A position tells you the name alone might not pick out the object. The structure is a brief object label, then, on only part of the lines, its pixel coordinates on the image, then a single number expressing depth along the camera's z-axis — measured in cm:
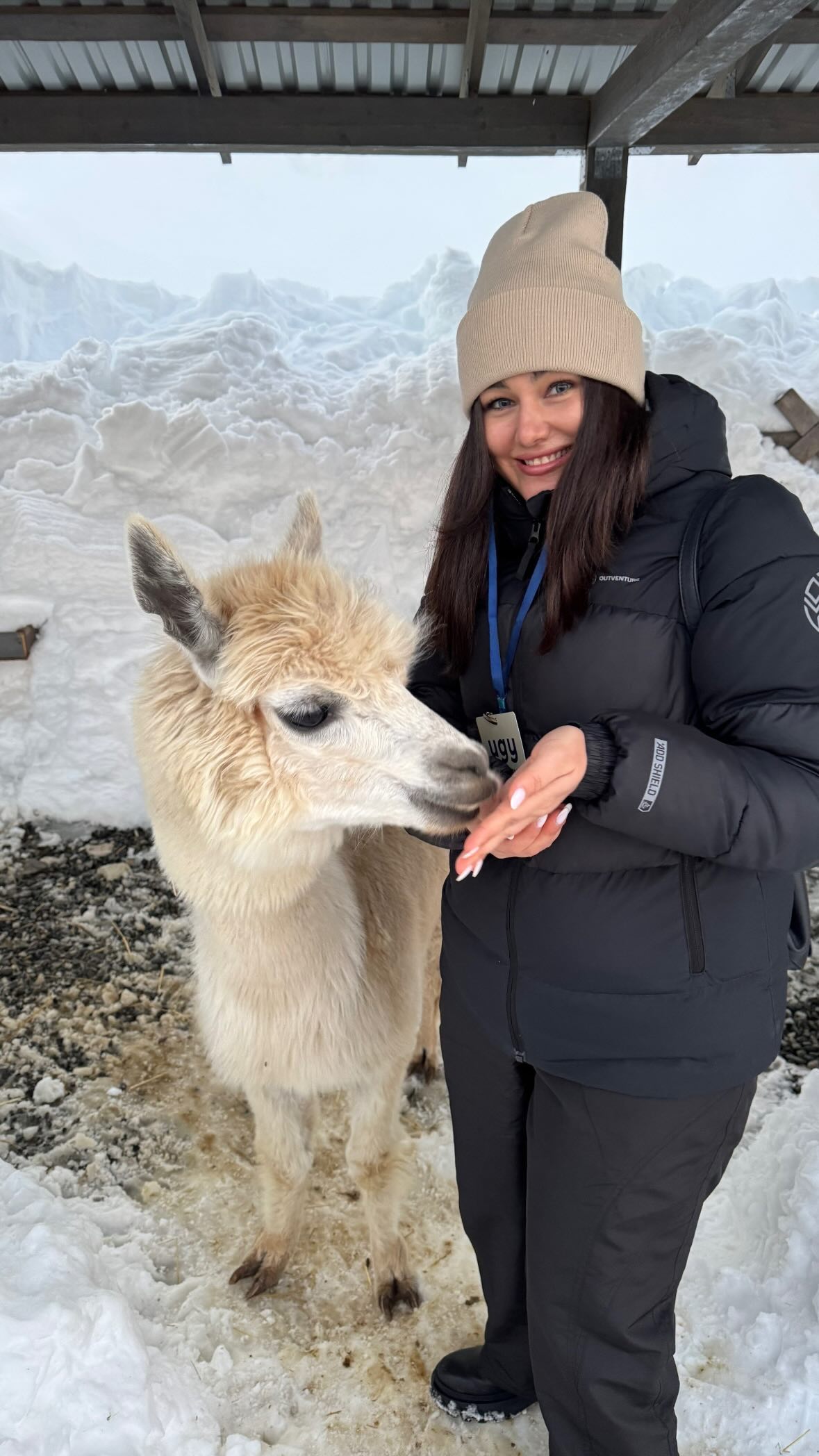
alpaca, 149
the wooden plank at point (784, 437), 569
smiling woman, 115
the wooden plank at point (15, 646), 462
